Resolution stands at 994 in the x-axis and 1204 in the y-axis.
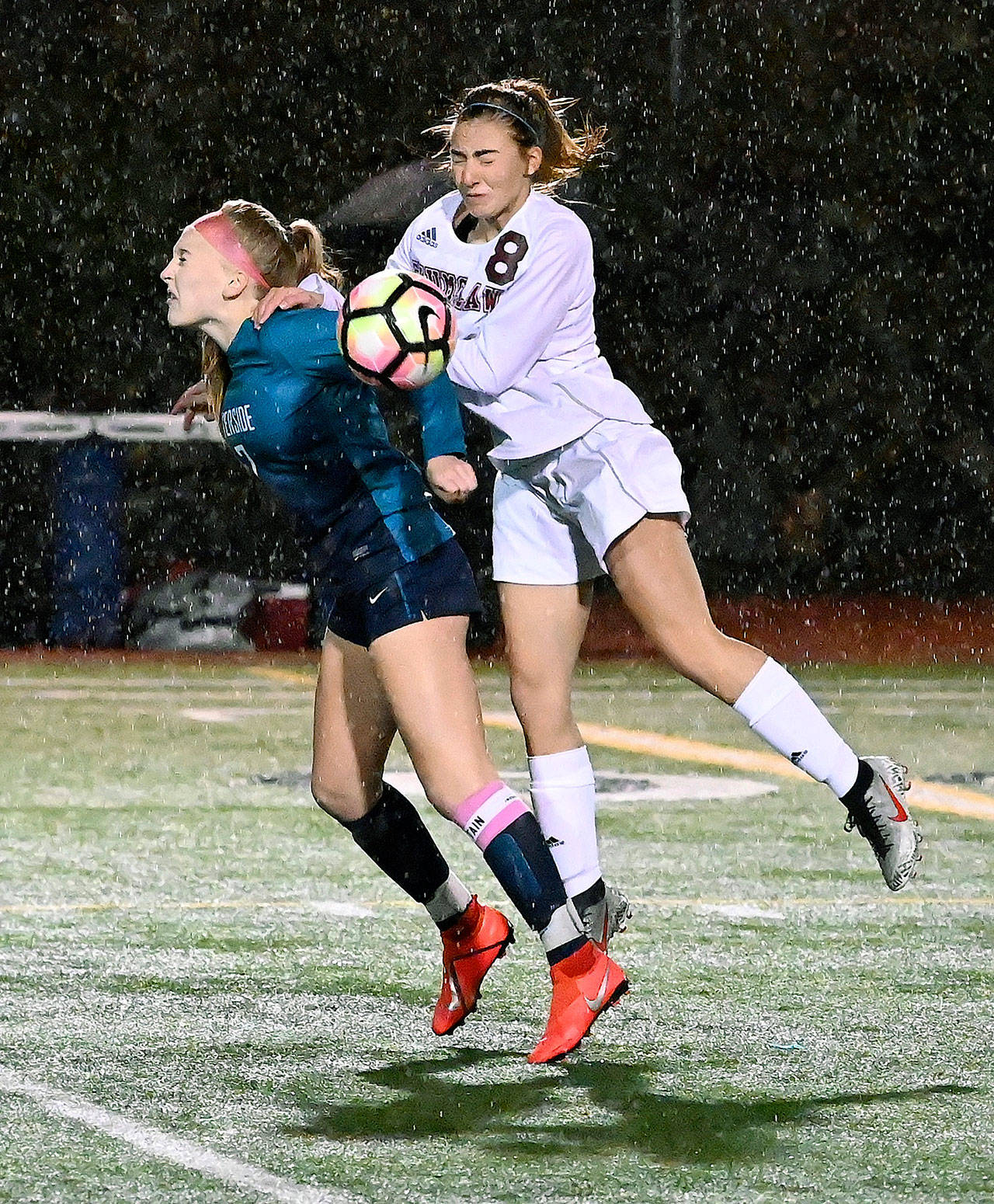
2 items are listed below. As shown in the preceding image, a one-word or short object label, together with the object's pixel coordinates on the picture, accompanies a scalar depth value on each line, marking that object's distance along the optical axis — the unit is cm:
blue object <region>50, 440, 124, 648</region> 3853
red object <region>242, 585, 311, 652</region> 3728
